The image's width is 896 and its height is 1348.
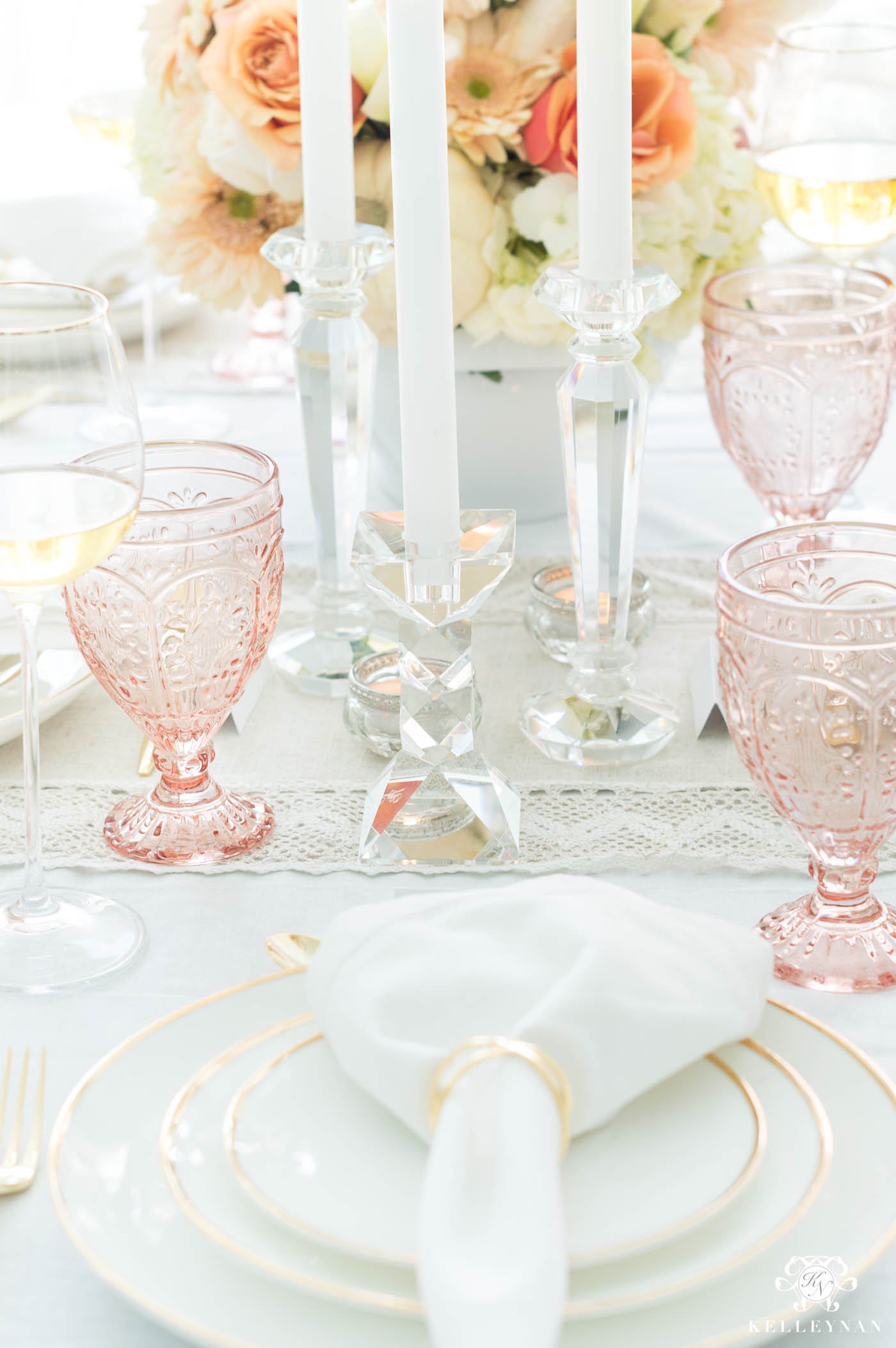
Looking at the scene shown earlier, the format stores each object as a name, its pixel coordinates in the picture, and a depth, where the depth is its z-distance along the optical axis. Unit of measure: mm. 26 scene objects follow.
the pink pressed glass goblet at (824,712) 1105
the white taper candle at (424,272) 1144
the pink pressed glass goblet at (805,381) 1360
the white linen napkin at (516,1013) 946
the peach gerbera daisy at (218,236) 1462
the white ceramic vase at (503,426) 1457
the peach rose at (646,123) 1375
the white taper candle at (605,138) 1244
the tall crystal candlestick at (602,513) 1287
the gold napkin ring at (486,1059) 988
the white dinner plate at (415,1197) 963
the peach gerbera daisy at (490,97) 1380
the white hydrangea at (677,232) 1398
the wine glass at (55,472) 1108
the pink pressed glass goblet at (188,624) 1217
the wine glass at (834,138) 1563
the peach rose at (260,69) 1385
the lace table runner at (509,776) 1241
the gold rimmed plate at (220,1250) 961
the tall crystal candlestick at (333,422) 1382
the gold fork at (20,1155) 1041
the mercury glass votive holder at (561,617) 1407
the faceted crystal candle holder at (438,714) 1216
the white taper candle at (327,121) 1345
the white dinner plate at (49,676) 1299
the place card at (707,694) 1332
